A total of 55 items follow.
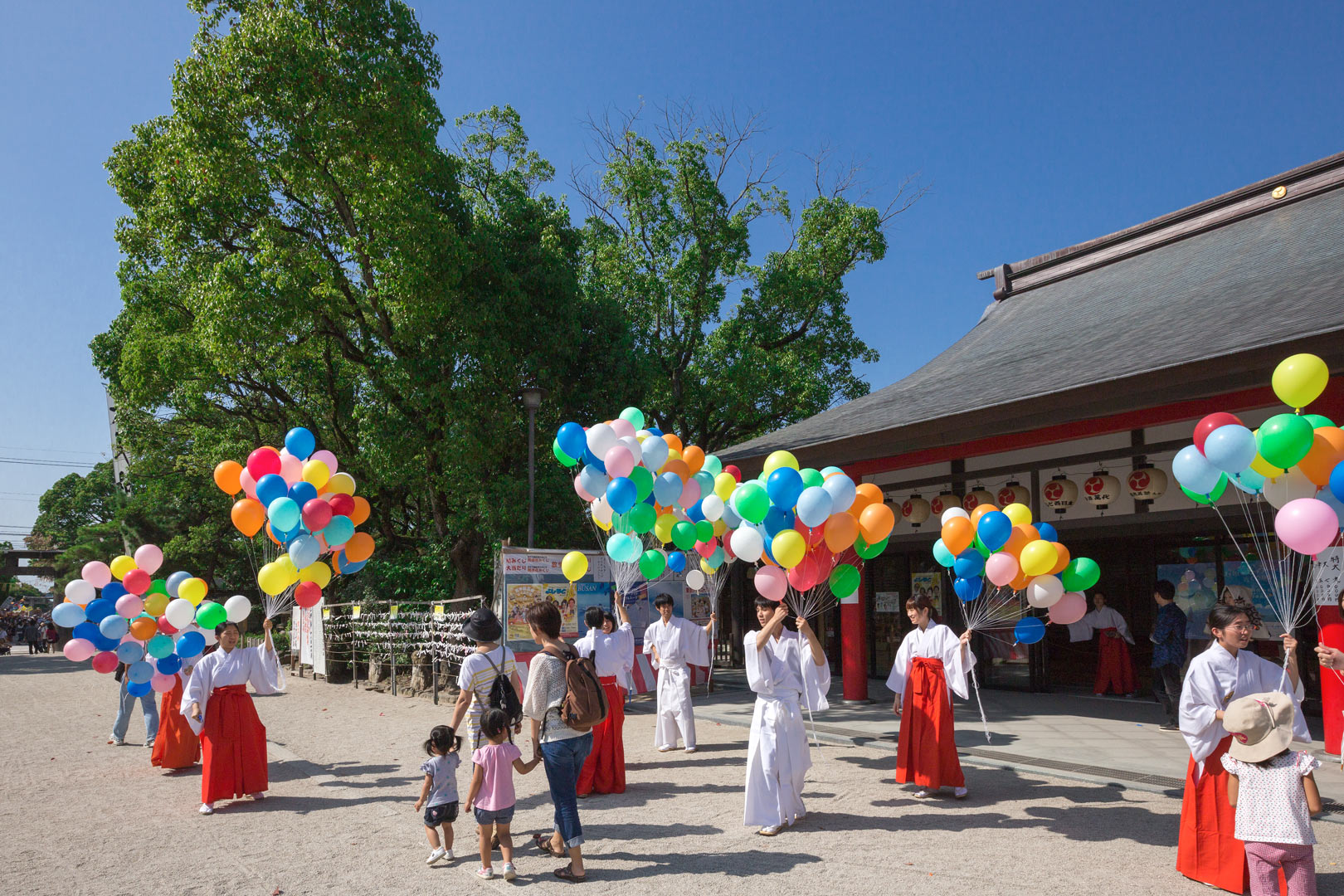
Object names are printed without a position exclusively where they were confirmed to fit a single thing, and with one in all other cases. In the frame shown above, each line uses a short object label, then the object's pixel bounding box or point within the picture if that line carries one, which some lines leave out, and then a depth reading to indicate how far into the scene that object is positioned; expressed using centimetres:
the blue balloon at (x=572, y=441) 692
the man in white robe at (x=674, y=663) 840
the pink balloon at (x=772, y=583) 583
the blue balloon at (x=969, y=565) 612
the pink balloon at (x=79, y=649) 716
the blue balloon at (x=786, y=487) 580
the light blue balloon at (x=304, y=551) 673
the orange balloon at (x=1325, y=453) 458
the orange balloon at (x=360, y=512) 736
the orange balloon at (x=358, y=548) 758
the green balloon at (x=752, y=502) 588
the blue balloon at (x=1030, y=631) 618
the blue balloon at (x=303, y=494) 680
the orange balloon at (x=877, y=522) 603
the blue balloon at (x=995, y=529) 576
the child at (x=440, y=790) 508
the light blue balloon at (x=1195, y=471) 492
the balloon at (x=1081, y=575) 580
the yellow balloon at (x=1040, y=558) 561
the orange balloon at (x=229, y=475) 735
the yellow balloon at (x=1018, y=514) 611
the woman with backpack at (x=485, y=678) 527
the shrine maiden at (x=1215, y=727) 440
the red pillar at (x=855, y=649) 1071
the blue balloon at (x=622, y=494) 648
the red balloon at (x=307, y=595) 714
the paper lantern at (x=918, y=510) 1108
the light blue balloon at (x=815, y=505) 559
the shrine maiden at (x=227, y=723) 643
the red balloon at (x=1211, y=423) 491
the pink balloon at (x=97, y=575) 756
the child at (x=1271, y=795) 396
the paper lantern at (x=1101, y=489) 908
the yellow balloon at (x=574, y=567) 918
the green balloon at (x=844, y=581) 653
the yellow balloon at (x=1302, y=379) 468
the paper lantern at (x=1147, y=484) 861
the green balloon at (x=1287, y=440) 443
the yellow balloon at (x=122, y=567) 752
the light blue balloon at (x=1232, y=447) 461
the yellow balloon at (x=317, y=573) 721
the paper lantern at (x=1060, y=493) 949
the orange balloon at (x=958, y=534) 609
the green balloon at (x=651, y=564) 754
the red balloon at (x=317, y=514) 677
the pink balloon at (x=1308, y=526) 430
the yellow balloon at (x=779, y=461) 632
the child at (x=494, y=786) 480
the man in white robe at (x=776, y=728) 554
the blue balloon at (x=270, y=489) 670
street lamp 1260
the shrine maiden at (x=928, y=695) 629
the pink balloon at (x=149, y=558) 764
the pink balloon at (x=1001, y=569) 574
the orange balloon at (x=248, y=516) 695
